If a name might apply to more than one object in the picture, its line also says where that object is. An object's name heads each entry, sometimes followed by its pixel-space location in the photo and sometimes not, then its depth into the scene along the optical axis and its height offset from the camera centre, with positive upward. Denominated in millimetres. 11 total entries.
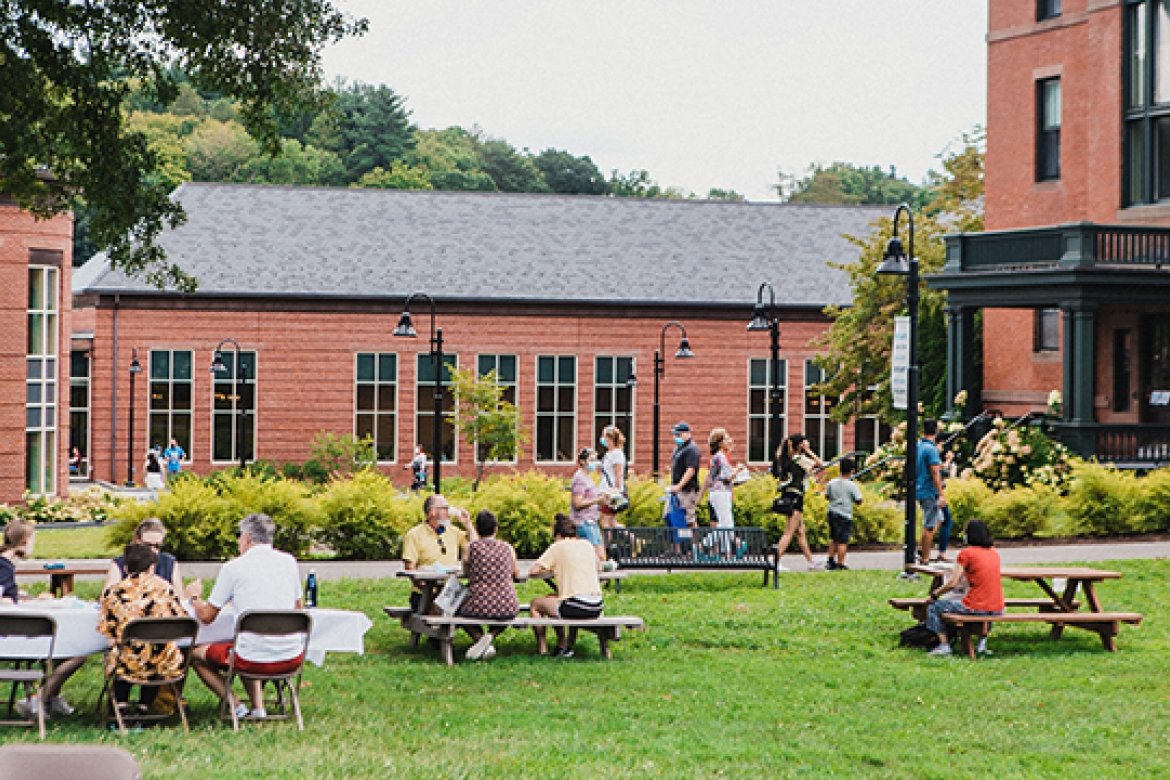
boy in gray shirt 22438 -1741
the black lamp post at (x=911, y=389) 21297 -31
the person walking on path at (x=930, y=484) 22109 -1320
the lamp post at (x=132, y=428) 49969 -1451
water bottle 14554 -1863
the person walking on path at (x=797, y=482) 22766 -1366
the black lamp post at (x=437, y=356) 27133 +473
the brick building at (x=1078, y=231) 33094 +3237
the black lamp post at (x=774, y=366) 31297 +373
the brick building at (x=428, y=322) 51438 +1944
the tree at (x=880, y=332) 43031 +1499
